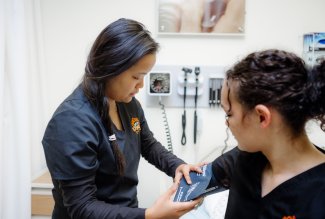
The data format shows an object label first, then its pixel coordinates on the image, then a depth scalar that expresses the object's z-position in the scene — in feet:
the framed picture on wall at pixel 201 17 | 5.83
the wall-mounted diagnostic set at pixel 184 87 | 5.89
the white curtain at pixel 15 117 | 5.04
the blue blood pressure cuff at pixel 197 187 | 3.00
